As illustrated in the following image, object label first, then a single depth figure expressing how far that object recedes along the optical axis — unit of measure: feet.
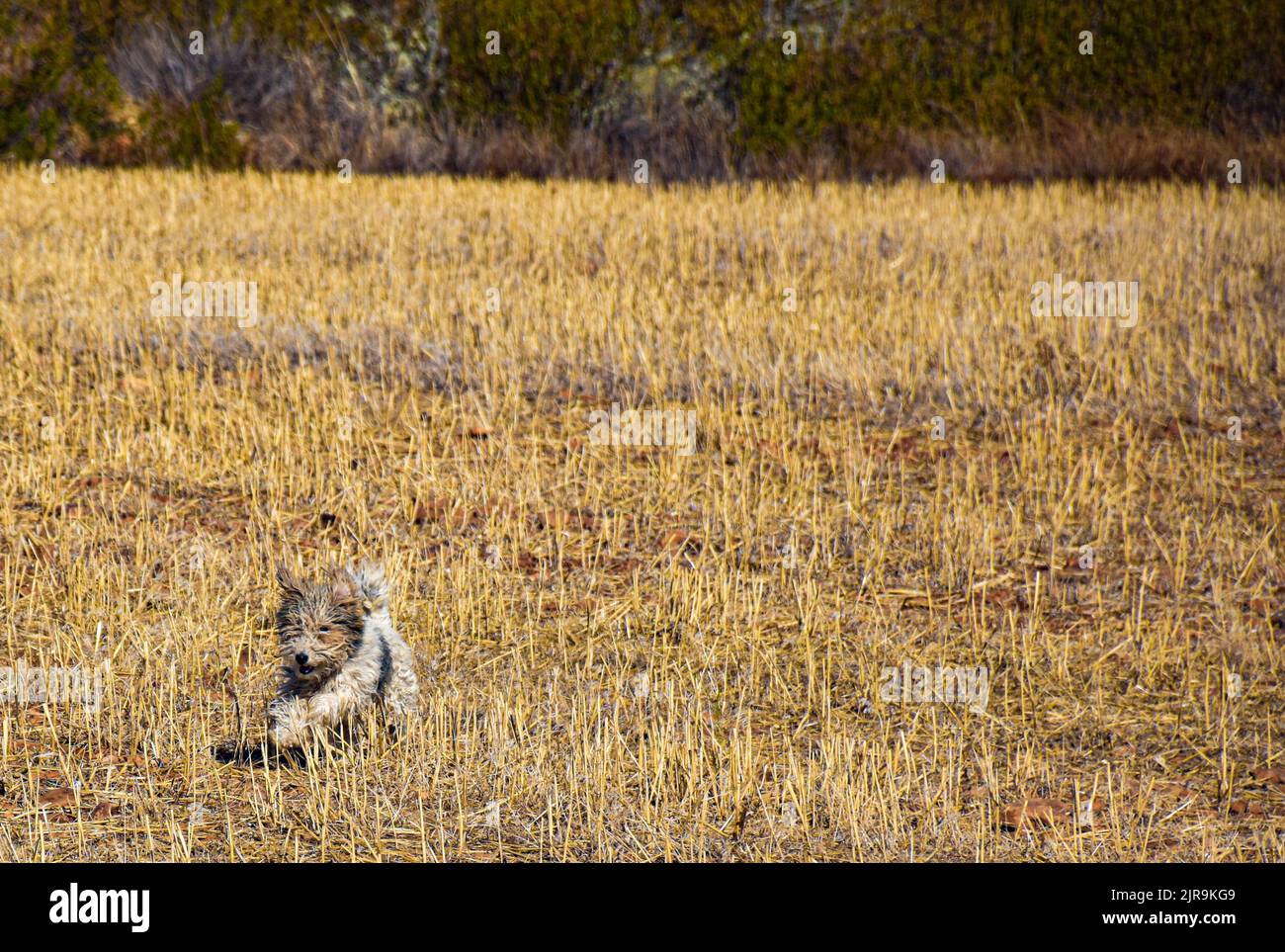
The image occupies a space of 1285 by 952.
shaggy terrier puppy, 30.81
